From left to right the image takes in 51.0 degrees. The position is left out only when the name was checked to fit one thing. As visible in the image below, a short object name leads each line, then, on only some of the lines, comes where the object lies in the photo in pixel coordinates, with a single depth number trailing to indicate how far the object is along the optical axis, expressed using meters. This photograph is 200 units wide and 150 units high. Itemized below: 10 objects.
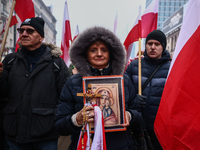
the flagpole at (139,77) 2.59
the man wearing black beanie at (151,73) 2.72
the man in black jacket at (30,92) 2.26
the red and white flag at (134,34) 2.83
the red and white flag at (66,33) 5.20
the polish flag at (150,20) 3.39
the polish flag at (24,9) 3.08
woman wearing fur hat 1.78
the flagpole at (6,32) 2.40
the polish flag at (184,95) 1.55
